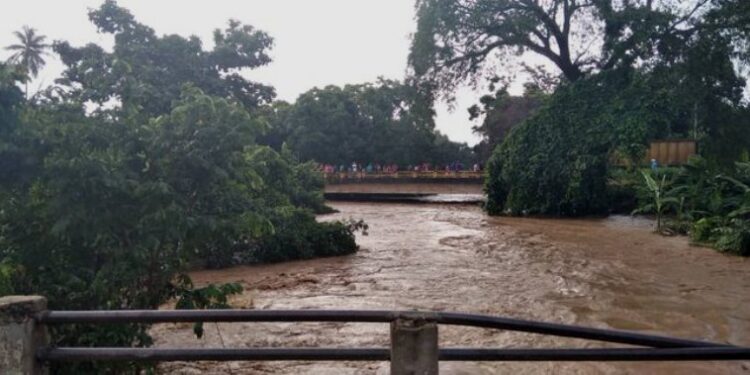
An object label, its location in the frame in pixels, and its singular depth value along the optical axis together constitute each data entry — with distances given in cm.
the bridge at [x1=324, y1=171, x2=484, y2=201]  3628
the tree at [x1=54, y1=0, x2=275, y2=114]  2856
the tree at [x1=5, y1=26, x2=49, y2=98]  4400
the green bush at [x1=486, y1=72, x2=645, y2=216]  2031
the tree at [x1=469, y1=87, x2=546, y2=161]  3710
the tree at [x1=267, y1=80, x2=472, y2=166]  4178
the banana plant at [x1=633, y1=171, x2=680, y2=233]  1541
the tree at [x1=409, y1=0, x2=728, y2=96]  1842
